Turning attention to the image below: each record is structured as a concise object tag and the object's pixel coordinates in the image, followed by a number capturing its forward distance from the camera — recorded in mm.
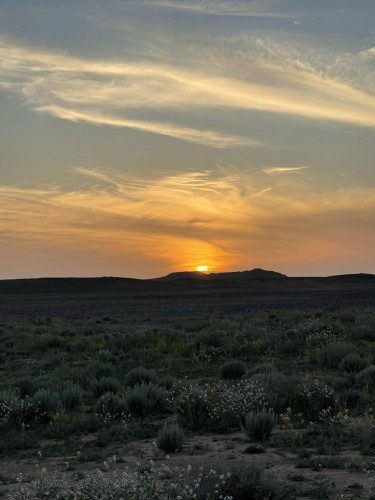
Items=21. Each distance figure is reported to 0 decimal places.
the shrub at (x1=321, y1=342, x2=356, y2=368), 18688
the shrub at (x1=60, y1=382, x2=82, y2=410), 13098
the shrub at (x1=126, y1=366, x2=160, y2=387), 15227
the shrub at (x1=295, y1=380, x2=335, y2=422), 11812
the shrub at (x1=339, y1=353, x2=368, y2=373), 16984
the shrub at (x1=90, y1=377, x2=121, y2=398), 14547
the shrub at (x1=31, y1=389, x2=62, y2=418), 12280
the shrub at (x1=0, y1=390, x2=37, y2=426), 11812
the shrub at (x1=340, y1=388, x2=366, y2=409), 12483
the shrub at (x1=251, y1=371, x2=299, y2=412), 12117
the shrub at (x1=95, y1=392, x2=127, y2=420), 12244
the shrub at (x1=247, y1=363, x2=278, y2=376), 16328
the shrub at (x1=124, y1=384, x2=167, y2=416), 12500
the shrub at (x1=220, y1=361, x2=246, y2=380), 16947
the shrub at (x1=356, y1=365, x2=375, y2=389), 14438
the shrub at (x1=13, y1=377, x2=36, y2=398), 14223
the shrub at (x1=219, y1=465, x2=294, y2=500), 6812
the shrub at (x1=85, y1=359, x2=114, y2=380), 16938
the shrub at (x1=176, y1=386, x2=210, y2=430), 11531
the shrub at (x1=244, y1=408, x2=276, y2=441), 10328
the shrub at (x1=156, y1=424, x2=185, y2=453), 9594
